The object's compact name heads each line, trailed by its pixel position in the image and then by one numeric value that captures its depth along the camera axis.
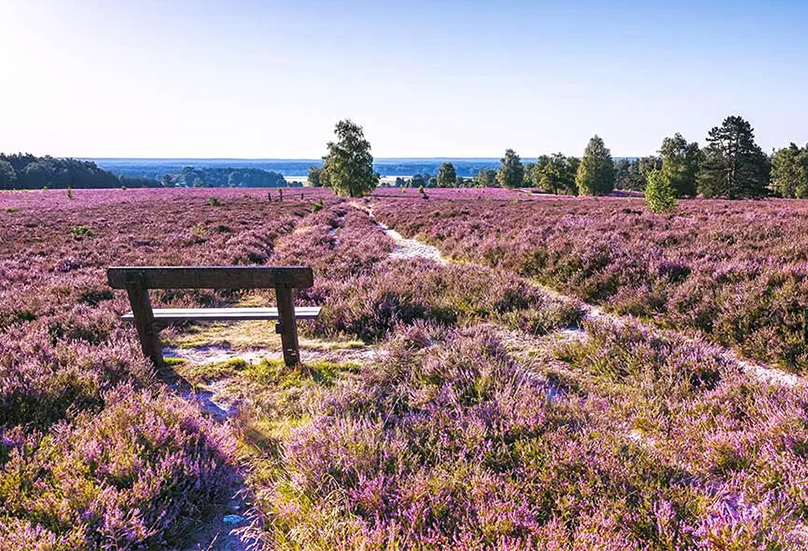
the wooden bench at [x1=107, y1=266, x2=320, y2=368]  4.68
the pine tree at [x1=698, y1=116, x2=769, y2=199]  46.72
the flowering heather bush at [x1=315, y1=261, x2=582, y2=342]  6.49
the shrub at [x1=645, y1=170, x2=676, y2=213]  19.94
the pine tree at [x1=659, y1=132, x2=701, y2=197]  55.62
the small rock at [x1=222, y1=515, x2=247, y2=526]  2.73
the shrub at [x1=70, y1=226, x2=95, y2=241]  17.42
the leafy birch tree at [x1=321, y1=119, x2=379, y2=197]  58.16
